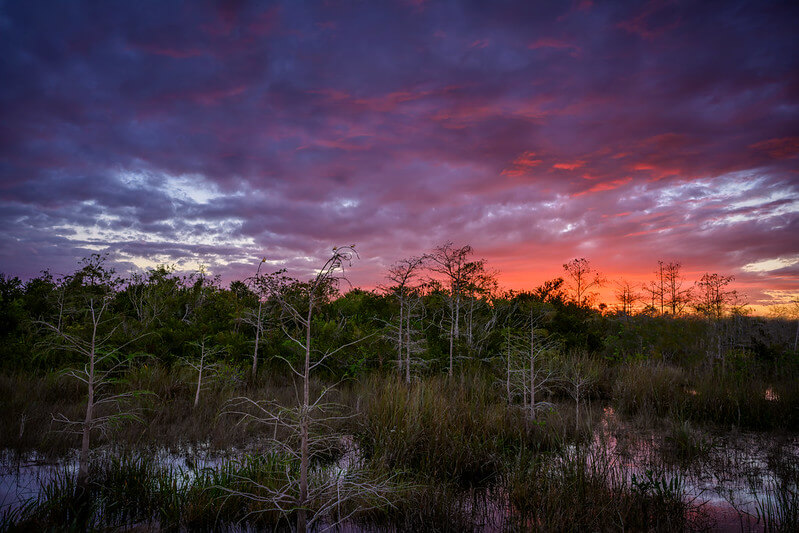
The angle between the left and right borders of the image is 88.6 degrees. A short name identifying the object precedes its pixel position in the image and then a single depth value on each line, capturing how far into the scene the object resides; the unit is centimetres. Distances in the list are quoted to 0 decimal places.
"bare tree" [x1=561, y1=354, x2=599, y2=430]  1103
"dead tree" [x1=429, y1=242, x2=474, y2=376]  1305
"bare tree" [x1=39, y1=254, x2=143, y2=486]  438
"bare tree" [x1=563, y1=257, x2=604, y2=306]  2298
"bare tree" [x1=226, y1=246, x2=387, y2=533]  330
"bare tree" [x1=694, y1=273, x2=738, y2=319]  1658
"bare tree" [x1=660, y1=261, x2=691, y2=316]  2074
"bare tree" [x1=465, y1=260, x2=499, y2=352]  1316
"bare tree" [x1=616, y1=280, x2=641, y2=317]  2053
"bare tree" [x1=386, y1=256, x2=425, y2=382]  900
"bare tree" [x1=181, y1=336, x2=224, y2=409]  972
